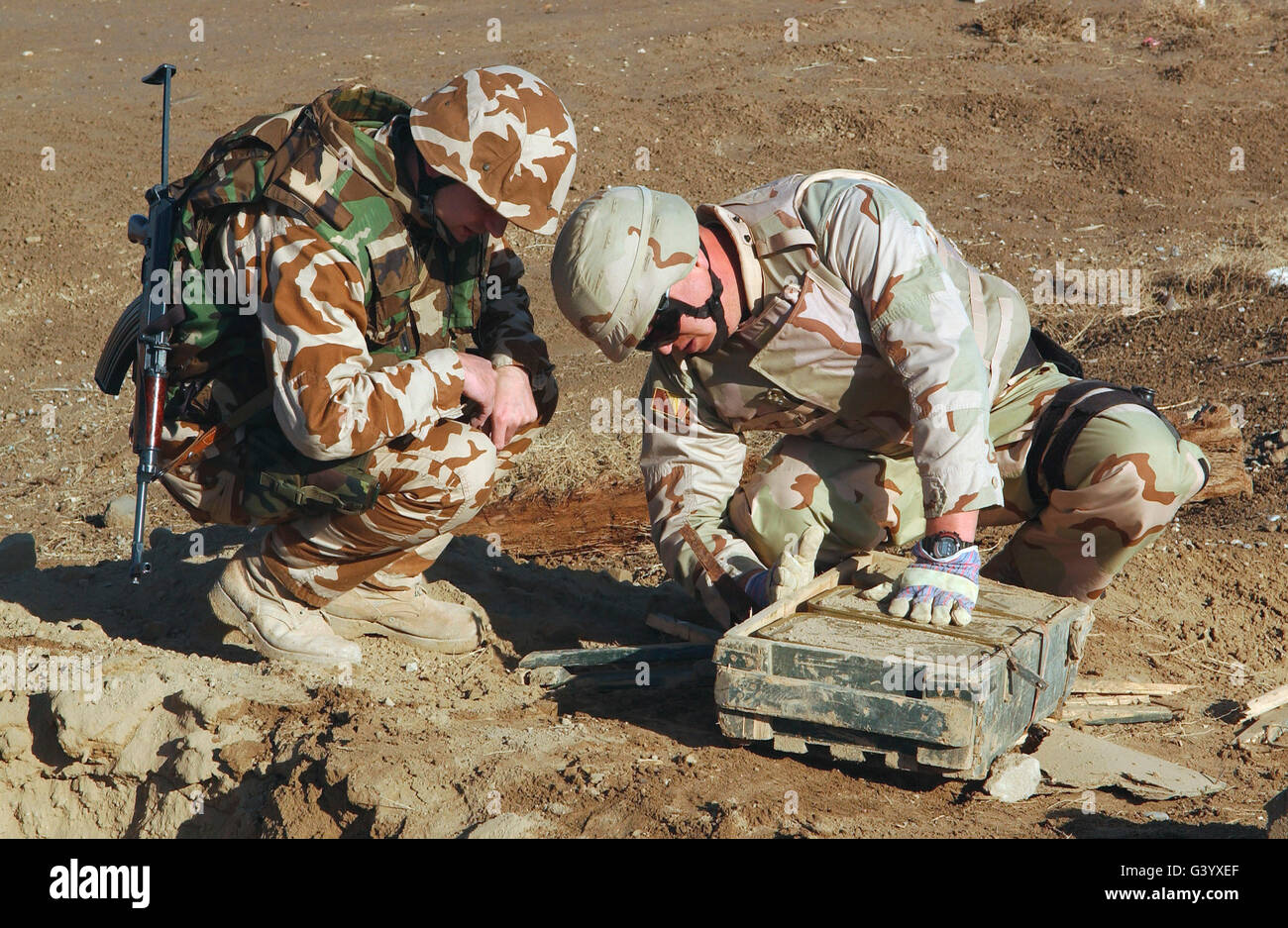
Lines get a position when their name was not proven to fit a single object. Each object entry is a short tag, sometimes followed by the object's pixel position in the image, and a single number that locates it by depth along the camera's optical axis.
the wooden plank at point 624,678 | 3.75
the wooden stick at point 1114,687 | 3.77
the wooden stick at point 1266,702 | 3.71
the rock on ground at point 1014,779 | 3.12
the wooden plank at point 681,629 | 3.97
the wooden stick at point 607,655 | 3.78
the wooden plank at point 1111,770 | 3.25
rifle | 3.60
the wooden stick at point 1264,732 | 3.56
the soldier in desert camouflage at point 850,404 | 3.30
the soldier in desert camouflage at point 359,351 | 3.40
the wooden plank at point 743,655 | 3.12
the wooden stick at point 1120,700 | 3.73
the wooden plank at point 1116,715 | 3.65
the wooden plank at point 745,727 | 3.17
